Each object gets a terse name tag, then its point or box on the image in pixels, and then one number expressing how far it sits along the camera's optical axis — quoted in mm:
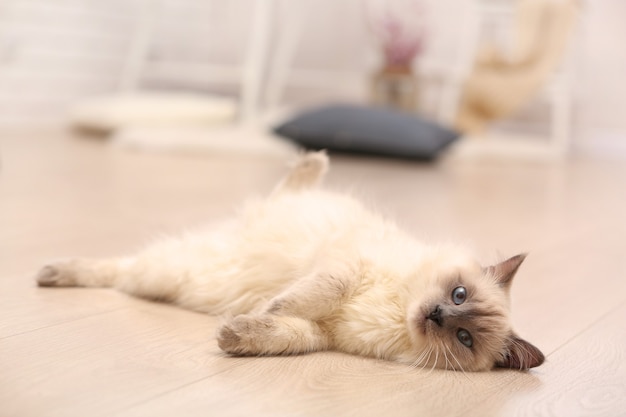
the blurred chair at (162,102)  4051
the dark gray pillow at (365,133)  3660
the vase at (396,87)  4824
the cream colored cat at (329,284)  1146
